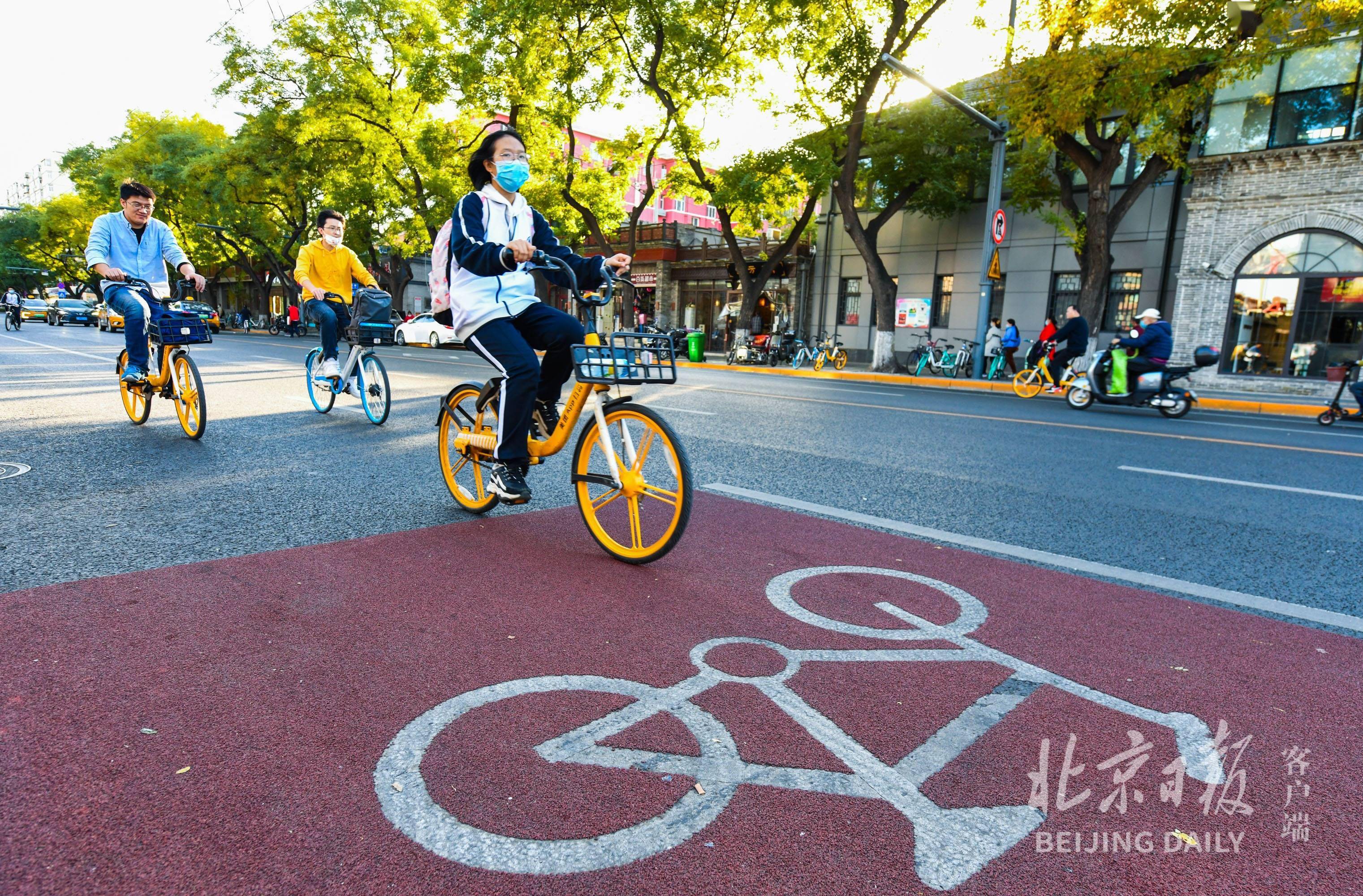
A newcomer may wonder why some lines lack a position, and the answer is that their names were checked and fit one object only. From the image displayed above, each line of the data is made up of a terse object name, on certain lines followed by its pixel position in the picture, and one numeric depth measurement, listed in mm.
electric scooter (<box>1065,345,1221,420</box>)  12359
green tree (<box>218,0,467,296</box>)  30828
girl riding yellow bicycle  3941
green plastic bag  12602
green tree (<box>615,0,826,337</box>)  22547
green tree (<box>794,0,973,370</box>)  20500
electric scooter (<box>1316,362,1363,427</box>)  12125
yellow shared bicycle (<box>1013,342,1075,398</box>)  15703
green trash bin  26219
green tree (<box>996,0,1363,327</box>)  15336
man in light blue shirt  6402
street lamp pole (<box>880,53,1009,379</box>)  18047
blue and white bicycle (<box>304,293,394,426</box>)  7789
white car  28359
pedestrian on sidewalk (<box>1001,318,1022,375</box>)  20844
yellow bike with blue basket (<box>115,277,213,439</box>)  6496
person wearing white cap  12430
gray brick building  17766
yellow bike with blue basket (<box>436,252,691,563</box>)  3523
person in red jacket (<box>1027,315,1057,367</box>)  17125
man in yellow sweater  8008
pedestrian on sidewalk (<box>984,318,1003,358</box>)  21859
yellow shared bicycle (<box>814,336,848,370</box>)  23688
